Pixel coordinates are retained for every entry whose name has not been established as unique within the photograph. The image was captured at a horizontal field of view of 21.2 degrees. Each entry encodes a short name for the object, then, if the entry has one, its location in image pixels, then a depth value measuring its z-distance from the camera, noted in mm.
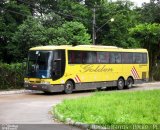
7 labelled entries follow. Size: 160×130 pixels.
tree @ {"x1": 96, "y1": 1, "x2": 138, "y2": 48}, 49656
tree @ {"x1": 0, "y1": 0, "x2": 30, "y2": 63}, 40938
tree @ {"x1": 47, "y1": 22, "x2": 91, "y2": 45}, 37281
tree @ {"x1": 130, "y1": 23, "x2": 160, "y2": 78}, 44656
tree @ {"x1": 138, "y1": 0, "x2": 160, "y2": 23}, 51794
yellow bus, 26672
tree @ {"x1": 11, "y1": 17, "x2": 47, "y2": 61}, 36812
